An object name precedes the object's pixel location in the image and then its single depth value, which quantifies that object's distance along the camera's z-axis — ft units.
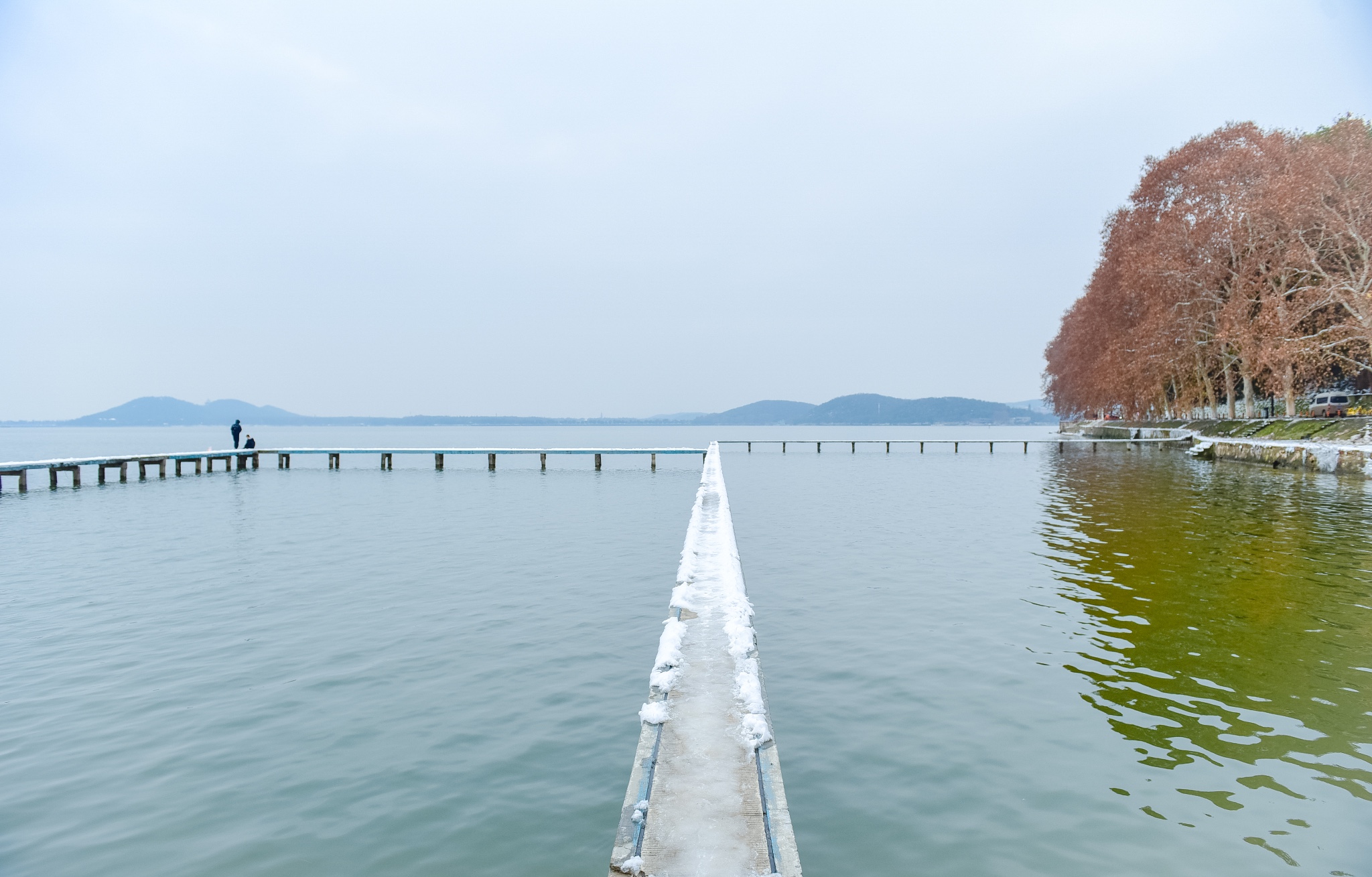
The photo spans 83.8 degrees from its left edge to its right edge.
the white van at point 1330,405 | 150.82
